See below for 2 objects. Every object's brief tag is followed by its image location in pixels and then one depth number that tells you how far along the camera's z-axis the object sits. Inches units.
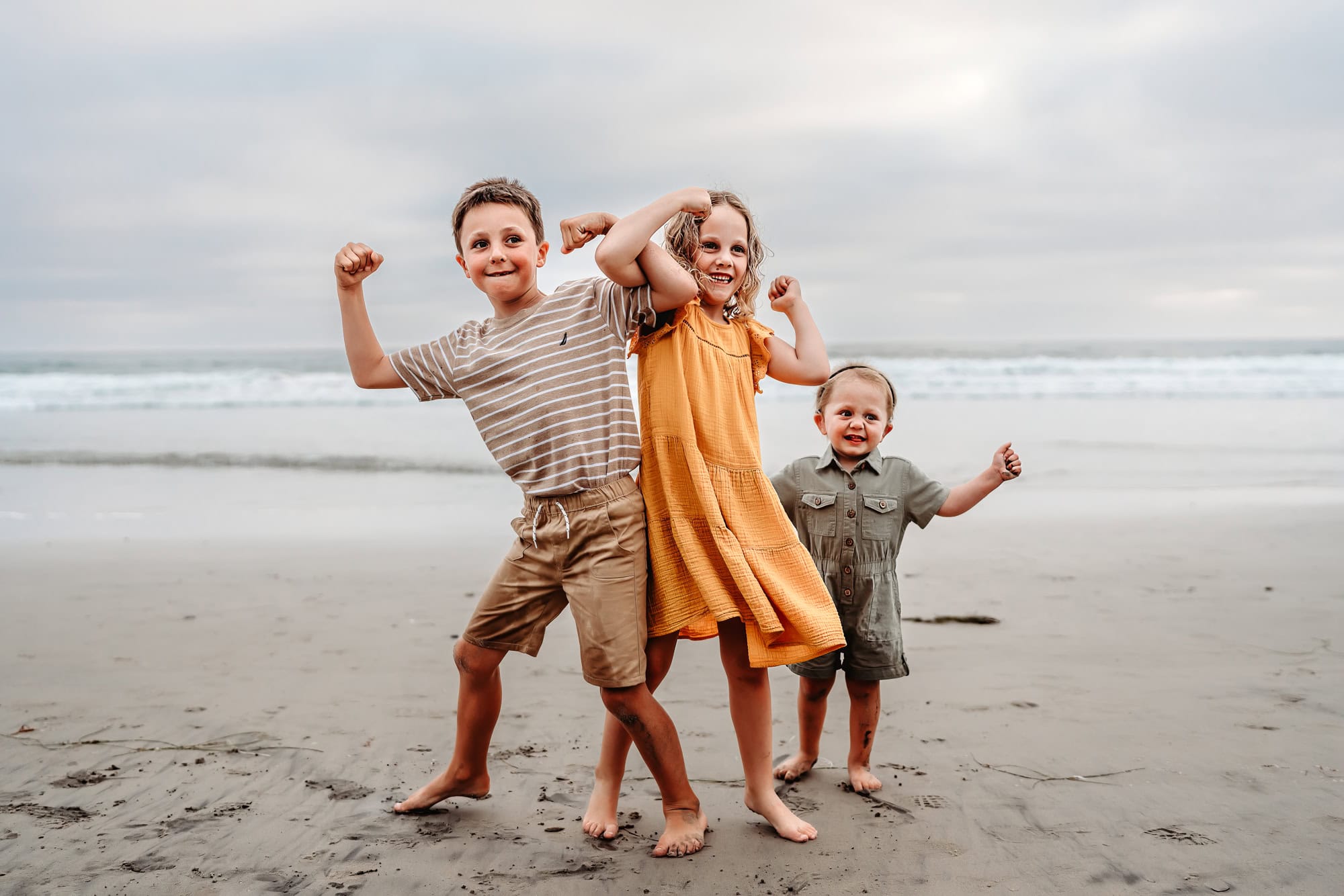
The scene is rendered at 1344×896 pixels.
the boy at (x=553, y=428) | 106.8
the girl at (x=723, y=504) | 109.3
